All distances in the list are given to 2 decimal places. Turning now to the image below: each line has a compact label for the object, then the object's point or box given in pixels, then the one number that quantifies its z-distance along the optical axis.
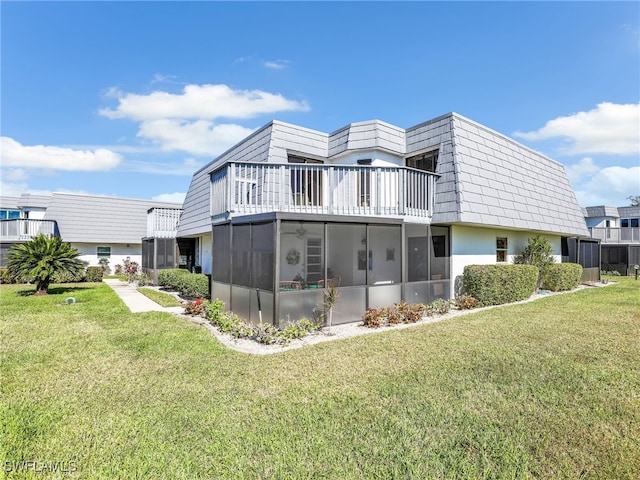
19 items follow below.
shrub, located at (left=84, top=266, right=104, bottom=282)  21.22
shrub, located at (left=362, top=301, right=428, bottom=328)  8.77
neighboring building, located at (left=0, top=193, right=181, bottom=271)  23.33
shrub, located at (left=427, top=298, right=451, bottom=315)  10.43
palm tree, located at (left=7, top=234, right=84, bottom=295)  13.26
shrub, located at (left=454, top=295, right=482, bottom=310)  11.09
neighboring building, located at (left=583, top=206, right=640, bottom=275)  25.05
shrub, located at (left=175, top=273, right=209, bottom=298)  13.12
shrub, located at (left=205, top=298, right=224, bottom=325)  9.10
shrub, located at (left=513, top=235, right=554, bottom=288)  14.00
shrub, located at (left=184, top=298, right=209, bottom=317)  10.40
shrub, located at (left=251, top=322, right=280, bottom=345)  7.14
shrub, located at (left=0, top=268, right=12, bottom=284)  18.12
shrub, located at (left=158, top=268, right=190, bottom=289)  15.95
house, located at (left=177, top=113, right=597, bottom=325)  8.59
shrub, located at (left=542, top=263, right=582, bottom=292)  14.84
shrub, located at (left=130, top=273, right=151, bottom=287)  18.88
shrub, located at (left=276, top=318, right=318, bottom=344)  7.29
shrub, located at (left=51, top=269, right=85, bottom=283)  19.59
